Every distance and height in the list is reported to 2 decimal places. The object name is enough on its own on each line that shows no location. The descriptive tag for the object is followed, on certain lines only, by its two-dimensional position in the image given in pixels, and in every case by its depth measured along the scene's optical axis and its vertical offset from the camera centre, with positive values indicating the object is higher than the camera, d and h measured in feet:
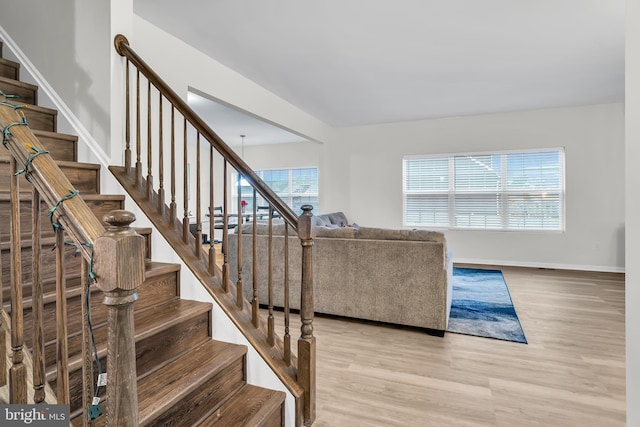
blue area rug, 9.77 -3.31
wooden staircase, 4.32 -1.99
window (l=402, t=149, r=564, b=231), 18.39 +1.28
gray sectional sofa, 9.55 -1.90
